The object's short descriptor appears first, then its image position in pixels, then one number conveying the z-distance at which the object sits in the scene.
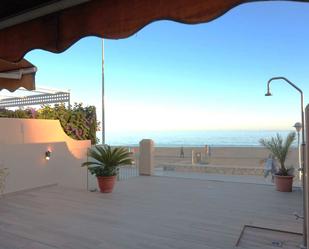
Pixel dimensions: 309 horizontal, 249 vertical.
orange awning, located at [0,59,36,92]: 3.24
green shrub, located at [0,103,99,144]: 6.63
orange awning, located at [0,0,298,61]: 1.36
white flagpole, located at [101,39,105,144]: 12.05
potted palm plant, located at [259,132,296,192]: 5.80
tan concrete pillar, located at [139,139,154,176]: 7.88
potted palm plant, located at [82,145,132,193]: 5.57
